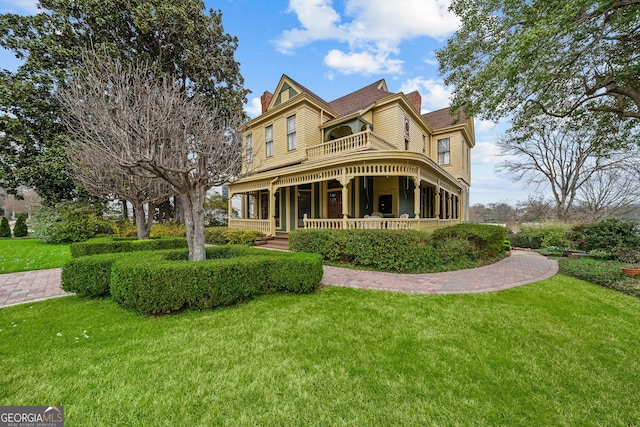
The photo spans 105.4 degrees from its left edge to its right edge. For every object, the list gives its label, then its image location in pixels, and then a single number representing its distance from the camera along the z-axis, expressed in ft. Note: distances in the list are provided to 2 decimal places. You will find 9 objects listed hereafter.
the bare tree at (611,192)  59.93
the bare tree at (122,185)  24.94
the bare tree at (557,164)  65.26
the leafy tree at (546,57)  19.12
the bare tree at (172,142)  14.97
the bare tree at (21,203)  106.52
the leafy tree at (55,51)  39.63
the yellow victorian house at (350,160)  29.81
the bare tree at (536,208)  76.43
